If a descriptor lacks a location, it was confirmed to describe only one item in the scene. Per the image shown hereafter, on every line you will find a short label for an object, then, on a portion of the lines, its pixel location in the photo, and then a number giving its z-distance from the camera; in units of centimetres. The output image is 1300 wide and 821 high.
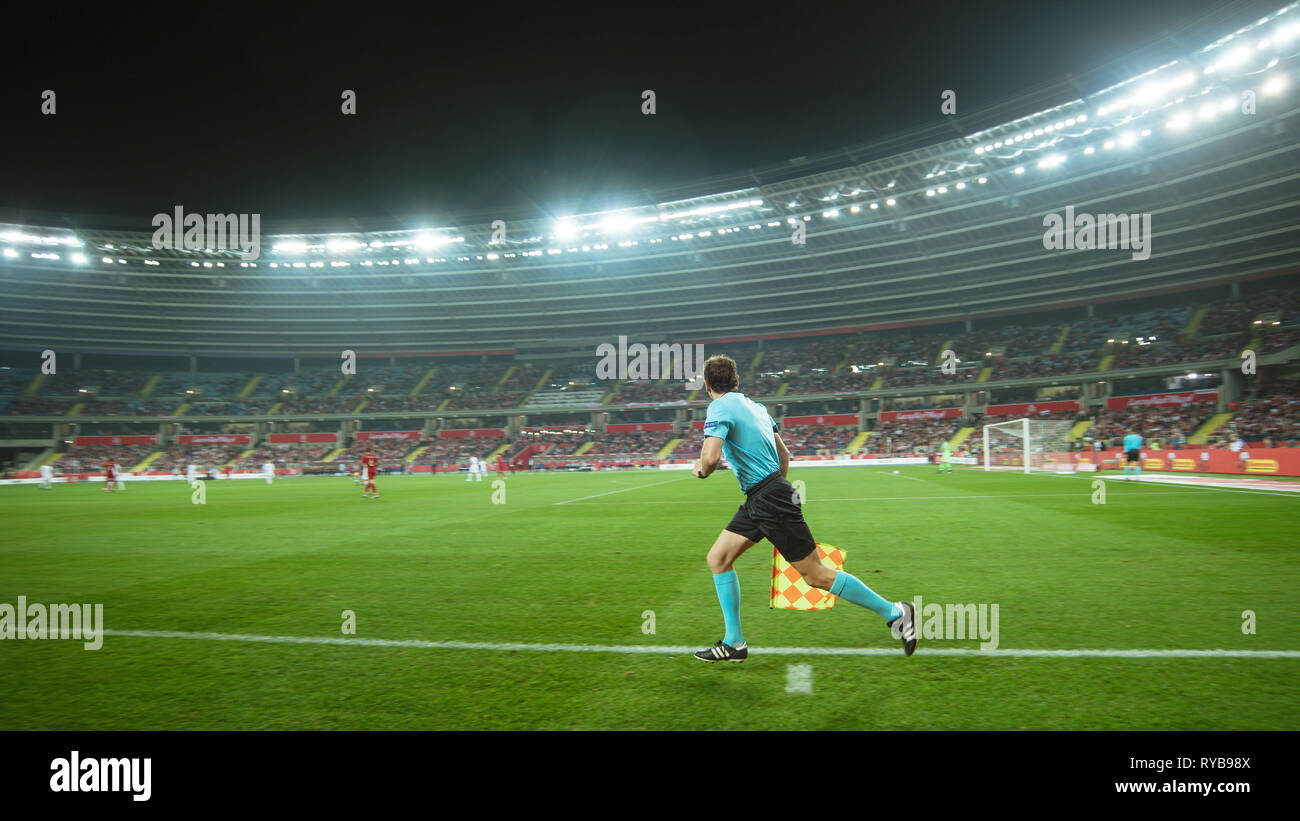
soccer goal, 3158
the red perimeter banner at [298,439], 6894
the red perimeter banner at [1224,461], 2220
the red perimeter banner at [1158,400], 4437
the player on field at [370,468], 2263
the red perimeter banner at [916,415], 5791
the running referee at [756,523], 413
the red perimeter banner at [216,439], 6638
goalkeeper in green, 3098
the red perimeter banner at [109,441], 6176
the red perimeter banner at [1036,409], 5212
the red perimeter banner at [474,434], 7044
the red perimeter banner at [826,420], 6244
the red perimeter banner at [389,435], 7056
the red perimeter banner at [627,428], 6859
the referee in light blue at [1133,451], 2458
